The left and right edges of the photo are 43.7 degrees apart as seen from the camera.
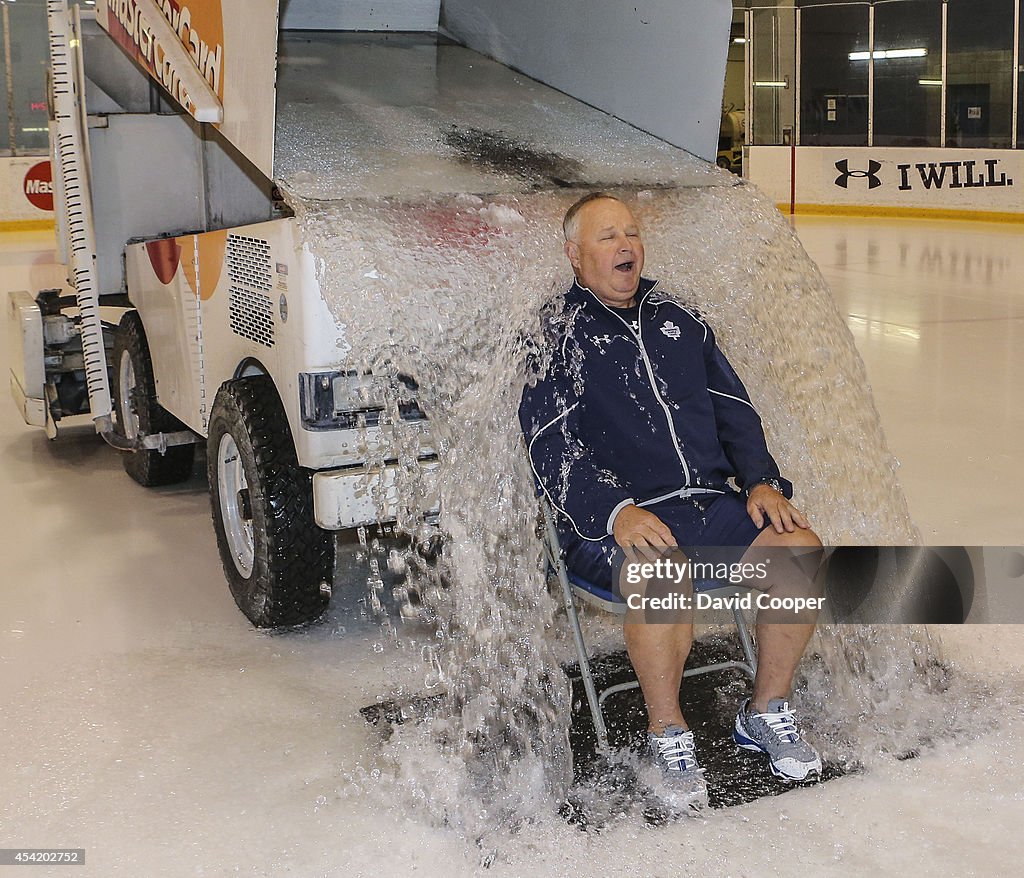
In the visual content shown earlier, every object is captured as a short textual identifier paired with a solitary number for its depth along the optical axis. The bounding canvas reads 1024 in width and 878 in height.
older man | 2.59
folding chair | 2.60
